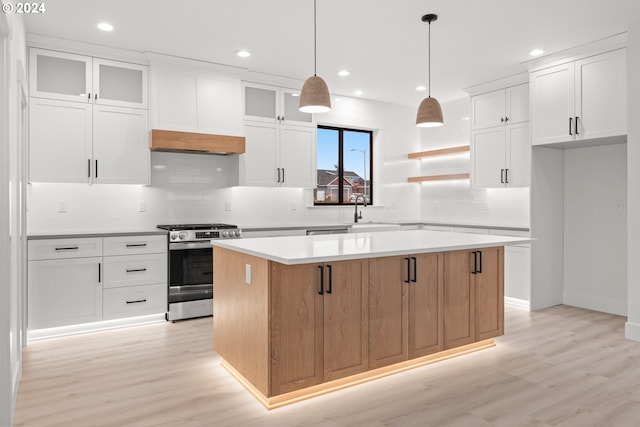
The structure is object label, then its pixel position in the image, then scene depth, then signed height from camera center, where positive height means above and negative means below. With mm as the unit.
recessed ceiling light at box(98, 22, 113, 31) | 3746 +1581
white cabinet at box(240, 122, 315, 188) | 5113 +647
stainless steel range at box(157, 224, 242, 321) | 4395 -605
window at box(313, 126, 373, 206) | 6219 +650
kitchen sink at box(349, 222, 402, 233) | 5625 -220
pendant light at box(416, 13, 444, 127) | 3381 +747
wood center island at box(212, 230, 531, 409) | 2545 -634
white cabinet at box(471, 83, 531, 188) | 5098 +876
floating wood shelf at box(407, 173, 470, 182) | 6168 +487
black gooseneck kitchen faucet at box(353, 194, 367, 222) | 6132 +90
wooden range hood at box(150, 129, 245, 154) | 4438 +710
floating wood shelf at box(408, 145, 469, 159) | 6051 +850
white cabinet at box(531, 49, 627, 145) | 4117 +1117
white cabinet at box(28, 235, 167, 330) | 3801 -639
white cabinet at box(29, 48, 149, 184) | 4027 +862
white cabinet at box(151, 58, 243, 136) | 4523 +1190
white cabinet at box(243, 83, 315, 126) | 5145 +1259
